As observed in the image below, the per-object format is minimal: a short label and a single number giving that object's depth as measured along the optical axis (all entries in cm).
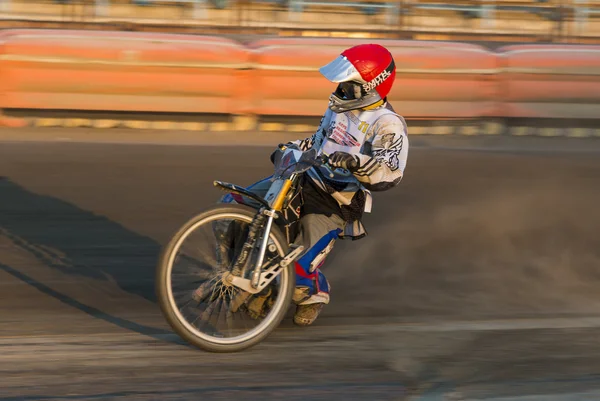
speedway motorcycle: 999
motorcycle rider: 1063
